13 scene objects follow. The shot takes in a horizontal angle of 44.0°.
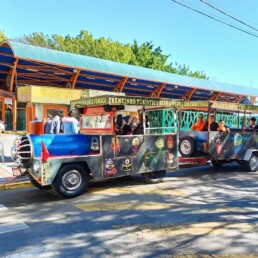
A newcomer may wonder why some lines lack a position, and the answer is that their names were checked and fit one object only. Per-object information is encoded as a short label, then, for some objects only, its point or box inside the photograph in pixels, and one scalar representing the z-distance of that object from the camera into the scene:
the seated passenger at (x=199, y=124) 10.51
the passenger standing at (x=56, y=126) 13.69
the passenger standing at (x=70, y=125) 10.08
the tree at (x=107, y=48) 42.72
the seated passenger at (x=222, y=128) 10.47
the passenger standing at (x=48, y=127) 13.55
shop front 21.75
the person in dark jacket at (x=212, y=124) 10.30
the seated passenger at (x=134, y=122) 8.28
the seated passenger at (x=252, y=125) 11.90
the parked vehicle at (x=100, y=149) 6.82
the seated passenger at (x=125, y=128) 8.01
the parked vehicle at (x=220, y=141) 9.97
